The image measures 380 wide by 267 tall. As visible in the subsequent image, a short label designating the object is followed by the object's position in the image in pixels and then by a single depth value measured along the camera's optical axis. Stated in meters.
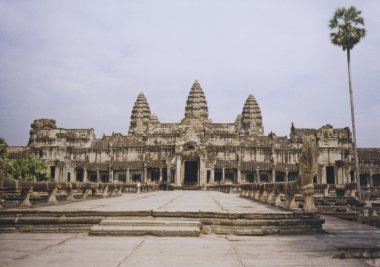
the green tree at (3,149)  32.28
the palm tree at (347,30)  31.42
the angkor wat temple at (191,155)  46.72
